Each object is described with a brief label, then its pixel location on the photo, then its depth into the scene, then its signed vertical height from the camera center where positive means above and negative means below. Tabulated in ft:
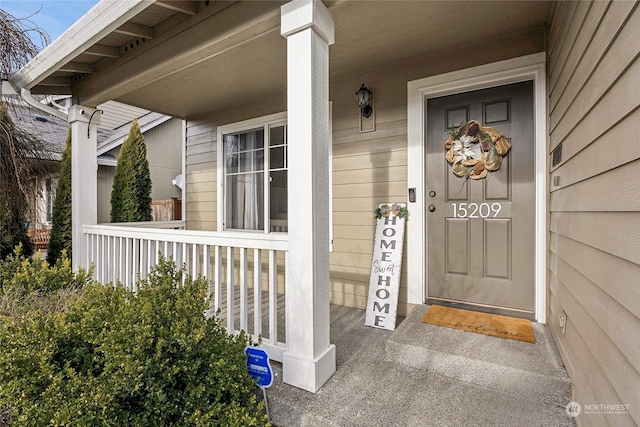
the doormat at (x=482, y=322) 7.34 -2.76
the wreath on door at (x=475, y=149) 8.50 +1.67
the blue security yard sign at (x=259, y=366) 5.52 -2.70
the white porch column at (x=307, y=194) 5.93 +0.33
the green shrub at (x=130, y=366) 4.61 -2.40
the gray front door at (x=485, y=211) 8.25 +0.00
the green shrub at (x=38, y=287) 6.64 -1.81
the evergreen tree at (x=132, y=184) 17.99 +1.65
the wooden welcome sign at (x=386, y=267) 9.04 -1.63
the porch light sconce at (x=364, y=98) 9.85 +3.48
